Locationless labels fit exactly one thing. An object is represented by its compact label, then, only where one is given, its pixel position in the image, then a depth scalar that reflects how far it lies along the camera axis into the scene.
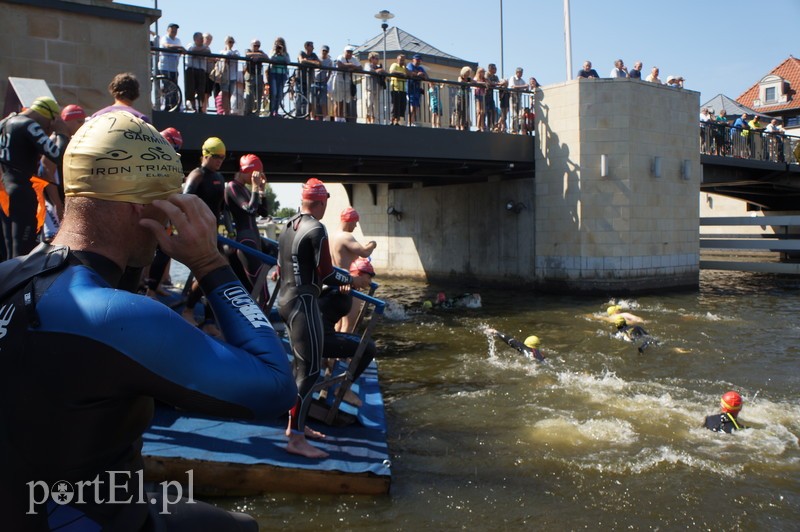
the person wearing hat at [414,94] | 16.19
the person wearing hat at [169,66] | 11.98
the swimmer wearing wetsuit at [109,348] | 1.43
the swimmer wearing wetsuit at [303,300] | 4.96
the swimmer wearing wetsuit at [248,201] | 6.92
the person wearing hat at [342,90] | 14.51
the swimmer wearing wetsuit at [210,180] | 6.44
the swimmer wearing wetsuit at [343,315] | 5.57
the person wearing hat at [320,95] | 14.20
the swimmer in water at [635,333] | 10.54
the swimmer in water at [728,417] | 6.32
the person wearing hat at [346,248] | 7.14
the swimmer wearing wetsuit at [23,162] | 5.02
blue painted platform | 4.53
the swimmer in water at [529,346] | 9.59
